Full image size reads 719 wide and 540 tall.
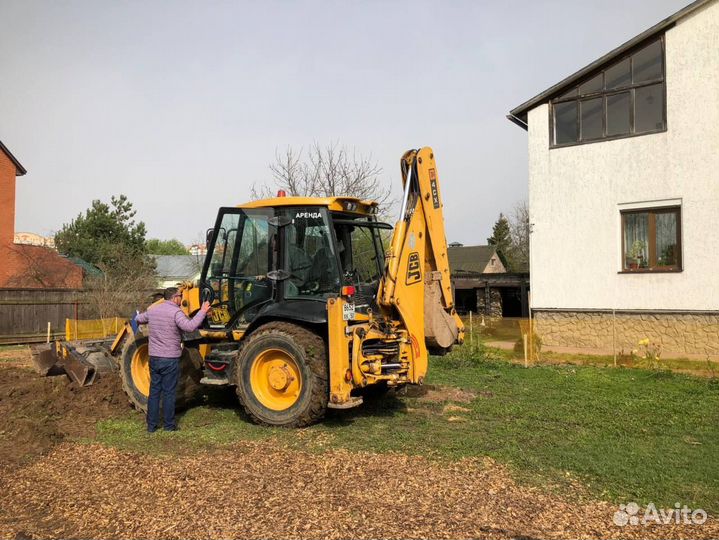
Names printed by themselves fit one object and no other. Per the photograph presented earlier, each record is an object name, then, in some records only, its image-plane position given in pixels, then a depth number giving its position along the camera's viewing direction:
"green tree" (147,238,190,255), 84.31
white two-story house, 14.00
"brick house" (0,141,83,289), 28.03
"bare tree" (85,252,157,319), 23.11
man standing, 7.36
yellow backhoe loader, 7.10
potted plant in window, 14.86
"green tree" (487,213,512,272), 54.56
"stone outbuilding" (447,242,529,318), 22.61
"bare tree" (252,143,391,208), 20.14
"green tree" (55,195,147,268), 38.56
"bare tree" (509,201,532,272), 47.19
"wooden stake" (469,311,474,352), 13.33
